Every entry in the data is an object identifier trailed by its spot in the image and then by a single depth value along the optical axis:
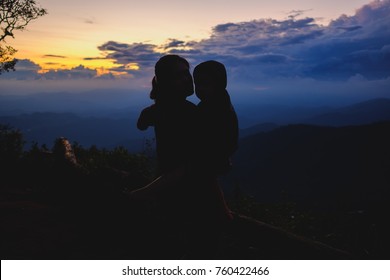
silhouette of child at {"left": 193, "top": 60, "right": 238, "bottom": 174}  2.32
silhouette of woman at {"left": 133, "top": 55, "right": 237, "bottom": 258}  2.31
